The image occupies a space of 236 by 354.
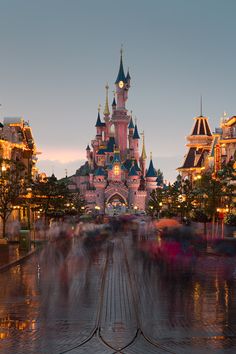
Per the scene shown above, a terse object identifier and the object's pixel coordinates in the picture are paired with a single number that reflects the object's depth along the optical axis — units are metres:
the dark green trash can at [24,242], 37.53
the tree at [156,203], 118.94
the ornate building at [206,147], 76.19
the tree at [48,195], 66.72
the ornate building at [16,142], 75.69
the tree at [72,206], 90.70
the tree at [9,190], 45.47
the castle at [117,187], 197.00
